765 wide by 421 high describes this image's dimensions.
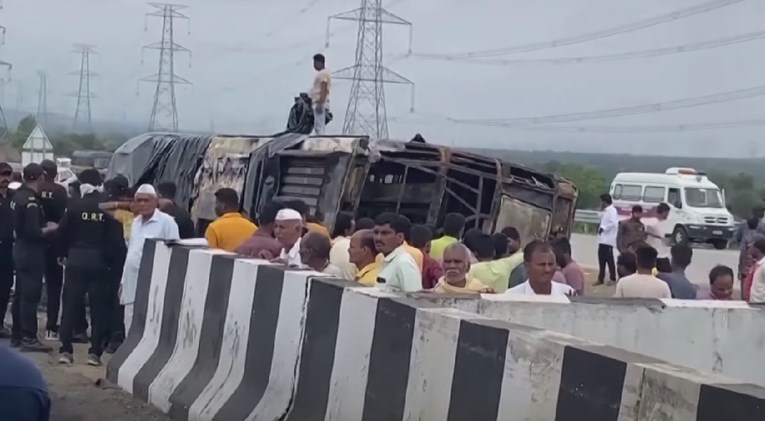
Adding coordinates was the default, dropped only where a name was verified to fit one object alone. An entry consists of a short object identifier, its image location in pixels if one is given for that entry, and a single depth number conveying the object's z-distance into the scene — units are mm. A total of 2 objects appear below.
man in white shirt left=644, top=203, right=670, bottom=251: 25691
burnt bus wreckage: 17562
